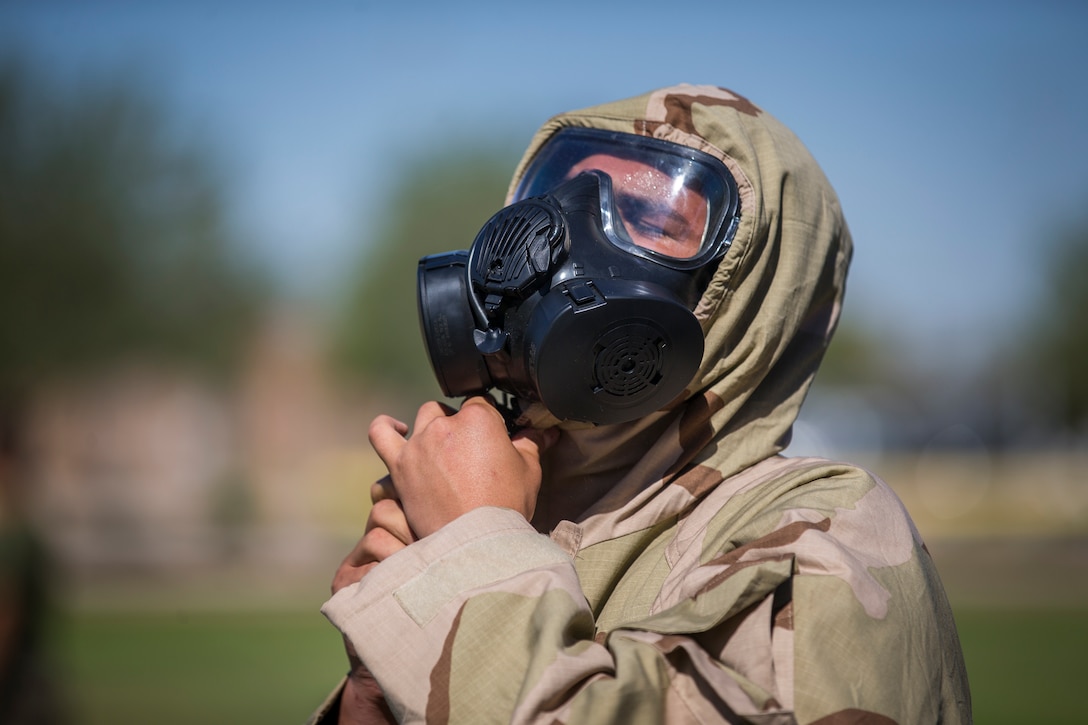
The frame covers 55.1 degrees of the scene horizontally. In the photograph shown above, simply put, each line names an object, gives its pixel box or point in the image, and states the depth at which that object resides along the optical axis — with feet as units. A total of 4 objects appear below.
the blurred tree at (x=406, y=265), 102.89
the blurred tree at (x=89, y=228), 61.62
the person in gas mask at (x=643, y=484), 5.20
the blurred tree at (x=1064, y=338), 141.38
